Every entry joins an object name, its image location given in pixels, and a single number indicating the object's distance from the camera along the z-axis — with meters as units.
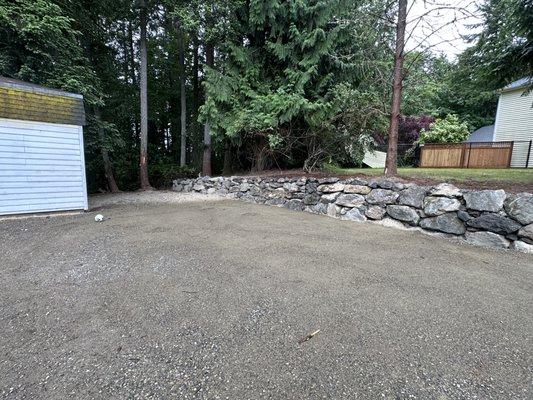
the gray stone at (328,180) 5.80
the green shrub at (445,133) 13.93
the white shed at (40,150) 5.41
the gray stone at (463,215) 3.82
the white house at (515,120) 11.02
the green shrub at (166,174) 11.98
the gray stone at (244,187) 7.95
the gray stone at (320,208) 5.91
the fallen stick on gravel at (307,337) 1.80
